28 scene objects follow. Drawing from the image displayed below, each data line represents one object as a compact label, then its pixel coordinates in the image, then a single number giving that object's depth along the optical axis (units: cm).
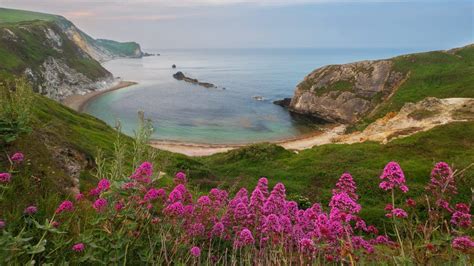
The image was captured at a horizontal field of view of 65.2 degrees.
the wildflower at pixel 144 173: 517
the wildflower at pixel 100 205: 458
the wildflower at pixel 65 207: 460
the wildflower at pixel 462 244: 412
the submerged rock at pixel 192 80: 15288
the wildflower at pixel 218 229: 522
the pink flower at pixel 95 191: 532
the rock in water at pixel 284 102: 10812
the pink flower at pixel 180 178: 616
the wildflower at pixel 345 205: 476
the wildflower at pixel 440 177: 485
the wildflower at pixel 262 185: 598
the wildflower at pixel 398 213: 445
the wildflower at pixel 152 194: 496
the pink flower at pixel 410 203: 479
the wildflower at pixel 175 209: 485
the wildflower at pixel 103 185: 513
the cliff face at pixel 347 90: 8669
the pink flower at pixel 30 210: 439
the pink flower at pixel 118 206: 448
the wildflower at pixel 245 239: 476
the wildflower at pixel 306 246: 444
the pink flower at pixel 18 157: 501
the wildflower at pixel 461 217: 492
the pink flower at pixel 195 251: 410
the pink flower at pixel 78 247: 391
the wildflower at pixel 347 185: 546
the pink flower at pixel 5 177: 431
